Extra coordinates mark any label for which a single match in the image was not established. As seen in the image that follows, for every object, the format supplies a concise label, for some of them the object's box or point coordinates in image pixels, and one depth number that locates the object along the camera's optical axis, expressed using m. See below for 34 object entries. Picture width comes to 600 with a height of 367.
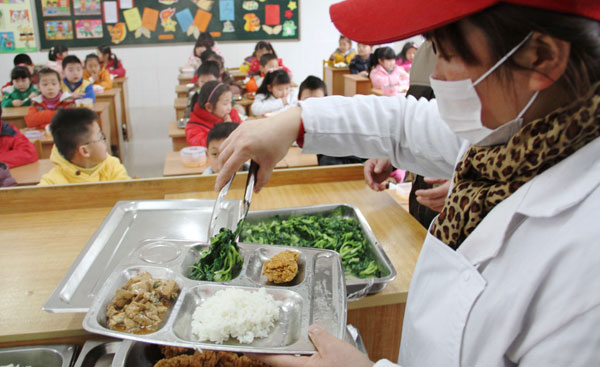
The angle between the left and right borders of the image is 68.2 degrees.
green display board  9.07
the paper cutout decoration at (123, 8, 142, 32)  9.28
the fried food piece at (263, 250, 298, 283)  1.29
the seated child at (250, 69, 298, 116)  5.55
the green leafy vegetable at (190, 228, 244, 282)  1.32
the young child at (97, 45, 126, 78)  8.32
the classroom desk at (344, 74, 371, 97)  7.88
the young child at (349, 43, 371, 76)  8.57
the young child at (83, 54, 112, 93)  7.32
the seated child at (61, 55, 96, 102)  6.26
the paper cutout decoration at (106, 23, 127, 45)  9.36
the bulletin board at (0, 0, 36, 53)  8.86
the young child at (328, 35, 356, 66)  9.52
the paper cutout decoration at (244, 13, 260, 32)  9.86
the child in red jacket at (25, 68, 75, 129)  5.15
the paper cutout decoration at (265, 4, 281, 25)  9.89
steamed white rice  1.07
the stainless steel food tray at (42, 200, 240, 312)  1.25
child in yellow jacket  2.87
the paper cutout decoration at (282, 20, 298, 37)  10.23
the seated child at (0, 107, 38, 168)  3.84
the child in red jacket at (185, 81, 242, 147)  4.27
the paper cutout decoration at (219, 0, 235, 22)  9.64
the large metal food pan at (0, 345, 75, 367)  1.25
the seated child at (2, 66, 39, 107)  5.99
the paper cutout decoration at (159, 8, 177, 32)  9.45
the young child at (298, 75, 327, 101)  4.58
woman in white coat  0.63
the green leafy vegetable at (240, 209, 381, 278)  1.57
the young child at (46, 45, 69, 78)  8.36
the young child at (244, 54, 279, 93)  6.94
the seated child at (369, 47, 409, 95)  6.98
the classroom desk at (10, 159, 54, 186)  3.51
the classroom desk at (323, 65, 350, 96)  9.25
